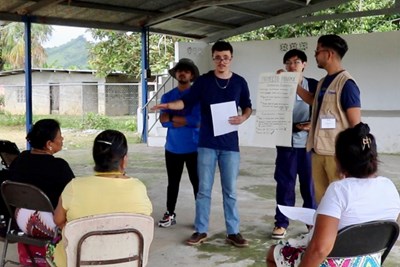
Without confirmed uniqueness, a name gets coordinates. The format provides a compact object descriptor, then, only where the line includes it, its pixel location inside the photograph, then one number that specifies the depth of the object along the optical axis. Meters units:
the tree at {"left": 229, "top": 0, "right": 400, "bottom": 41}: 12.63
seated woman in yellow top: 2.01
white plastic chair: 1.92
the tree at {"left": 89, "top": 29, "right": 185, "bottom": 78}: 15.99
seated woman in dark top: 2.52
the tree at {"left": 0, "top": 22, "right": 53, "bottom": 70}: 22.94
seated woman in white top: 1.74
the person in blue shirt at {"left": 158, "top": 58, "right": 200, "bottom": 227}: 3.82
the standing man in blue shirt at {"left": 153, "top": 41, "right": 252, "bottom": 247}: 3.39
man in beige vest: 2.82
